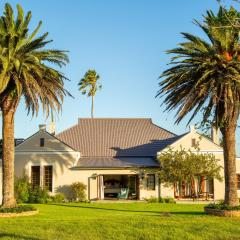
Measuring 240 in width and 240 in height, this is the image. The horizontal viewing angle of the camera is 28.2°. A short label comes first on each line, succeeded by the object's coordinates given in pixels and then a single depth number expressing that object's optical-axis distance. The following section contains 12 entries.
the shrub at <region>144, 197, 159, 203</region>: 37.48
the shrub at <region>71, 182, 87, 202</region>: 37.91
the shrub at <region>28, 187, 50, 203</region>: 36.34
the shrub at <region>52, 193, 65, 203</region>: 37.19
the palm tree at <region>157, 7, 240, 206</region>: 23.38
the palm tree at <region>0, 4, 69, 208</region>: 23.75
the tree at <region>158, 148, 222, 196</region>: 37.25
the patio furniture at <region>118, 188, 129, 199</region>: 39.03
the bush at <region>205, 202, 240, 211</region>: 23.47
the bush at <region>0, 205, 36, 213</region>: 23.62
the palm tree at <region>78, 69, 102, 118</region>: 67.69
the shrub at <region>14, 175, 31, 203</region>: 35.75
